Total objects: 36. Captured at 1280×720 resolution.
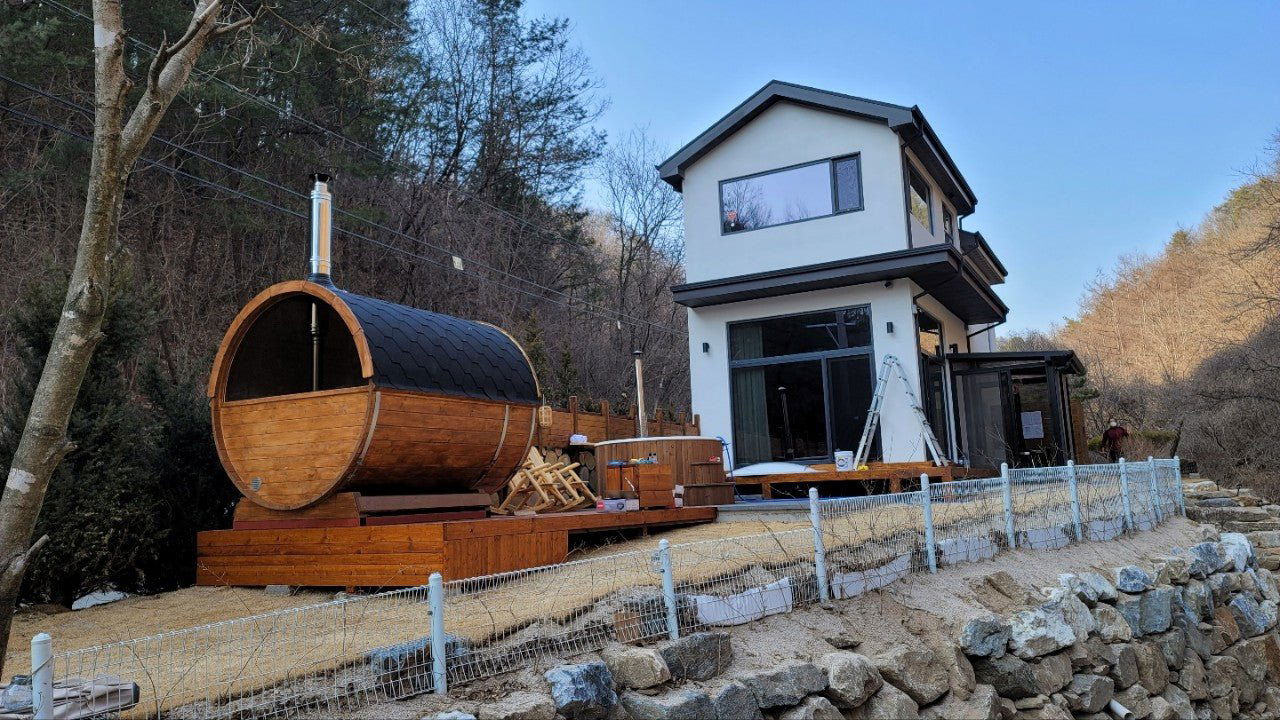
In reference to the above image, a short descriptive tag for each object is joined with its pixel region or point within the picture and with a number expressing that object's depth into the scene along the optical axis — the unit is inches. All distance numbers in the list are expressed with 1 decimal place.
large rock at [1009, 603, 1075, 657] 257.9
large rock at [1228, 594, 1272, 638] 392.5
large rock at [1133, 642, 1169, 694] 301.7
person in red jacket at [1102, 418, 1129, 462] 703.1
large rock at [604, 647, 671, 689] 181.6
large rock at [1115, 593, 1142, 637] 315.6
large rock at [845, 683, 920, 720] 209.9
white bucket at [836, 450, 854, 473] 513.0
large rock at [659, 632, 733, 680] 191.2
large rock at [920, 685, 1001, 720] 223.0
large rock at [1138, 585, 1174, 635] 323.3
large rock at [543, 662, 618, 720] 163.8
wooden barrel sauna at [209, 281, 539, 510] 286.8
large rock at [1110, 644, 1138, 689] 289.7
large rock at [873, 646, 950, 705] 220.2
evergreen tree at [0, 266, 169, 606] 275.7
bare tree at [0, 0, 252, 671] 156.2
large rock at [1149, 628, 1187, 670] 322.7
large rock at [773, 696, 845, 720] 195.3
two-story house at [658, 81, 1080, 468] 530.3
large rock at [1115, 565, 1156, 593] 329.1
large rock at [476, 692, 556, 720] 154.4
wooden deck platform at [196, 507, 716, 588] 267.6
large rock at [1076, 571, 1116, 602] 308.9
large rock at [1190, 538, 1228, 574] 396.8
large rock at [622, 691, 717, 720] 173.5
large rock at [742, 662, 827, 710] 195.2
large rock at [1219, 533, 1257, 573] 425.7
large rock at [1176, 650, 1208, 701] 323.0
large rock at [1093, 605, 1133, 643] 298.2
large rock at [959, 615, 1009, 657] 246.5
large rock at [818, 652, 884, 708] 205.0
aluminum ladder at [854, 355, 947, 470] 508.7
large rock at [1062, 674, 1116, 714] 265.4
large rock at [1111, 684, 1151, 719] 285.4
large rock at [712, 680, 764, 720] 183.6
